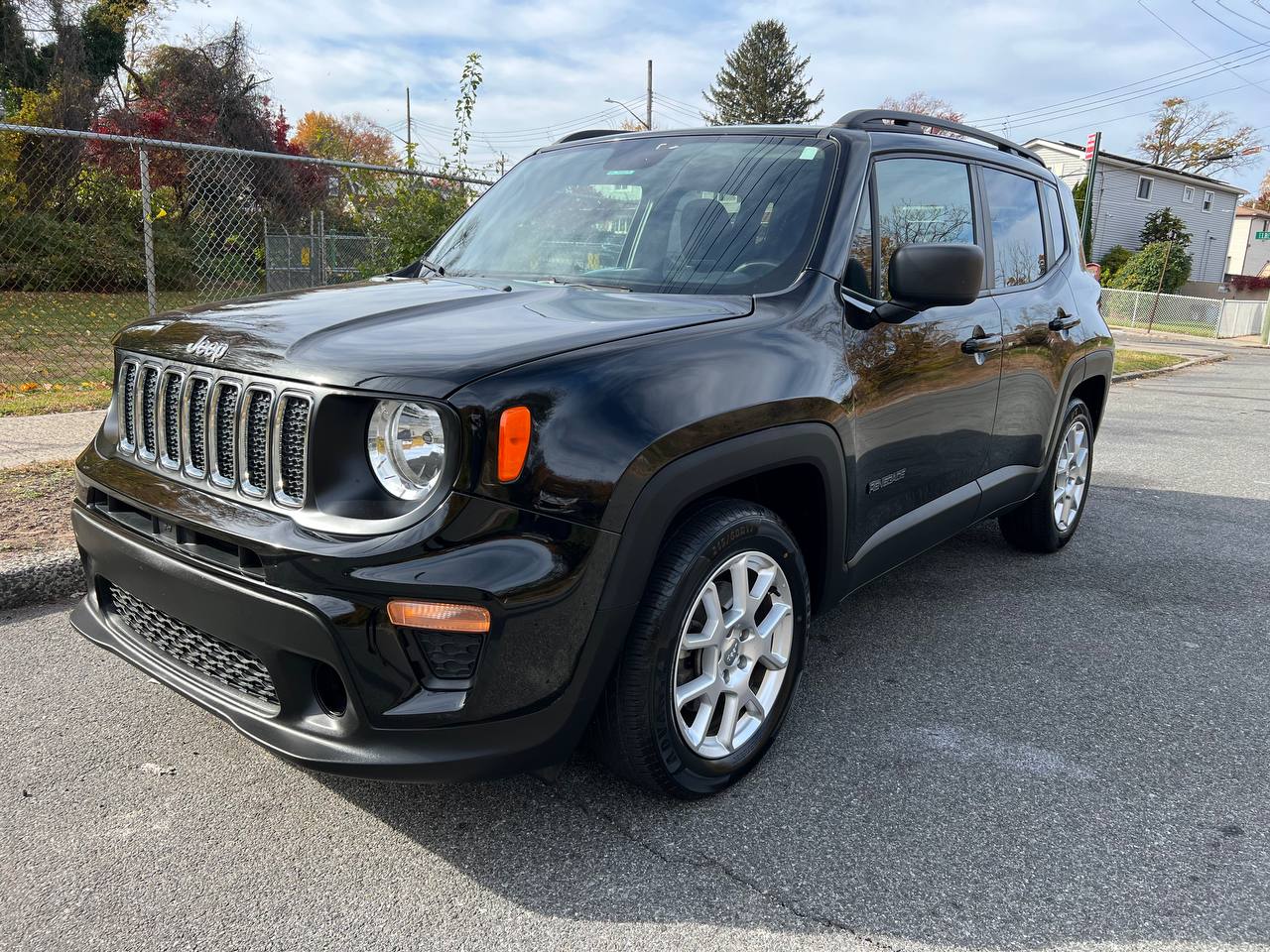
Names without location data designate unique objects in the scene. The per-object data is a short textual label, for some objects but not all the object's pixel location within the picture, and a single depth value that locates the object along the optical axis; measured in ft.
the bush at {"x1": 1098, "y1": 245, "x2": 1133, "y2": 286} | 137.80
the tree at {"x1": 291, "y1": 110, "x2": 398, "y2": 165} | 205.77
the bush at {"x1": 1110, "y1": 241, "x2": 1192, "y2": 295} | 121.49
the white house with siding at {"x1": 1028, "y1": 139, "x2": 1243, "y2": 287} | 143.84
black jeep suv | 6.77
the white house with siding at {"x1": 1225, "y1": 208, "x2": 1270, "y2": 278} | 214.69
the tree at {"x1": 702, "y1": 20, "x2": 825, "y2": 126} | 191.31
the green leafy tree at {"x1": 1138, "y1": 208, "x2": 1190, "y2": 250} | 144.36
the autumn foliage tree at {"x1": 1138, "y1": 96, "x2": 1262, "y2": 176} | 183.93
